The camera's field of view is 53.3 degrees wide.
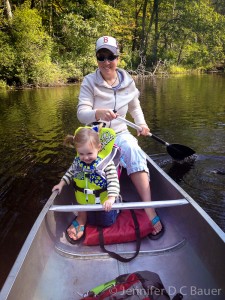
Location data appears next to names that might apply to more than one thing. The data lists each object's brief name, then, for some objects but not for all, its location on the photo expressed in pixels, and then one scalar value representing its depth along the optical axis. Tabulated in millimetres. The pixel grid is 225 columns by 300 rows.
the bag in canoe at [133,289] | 1281
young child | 1843
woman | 2086
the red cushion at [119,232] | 1921
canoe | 1413
